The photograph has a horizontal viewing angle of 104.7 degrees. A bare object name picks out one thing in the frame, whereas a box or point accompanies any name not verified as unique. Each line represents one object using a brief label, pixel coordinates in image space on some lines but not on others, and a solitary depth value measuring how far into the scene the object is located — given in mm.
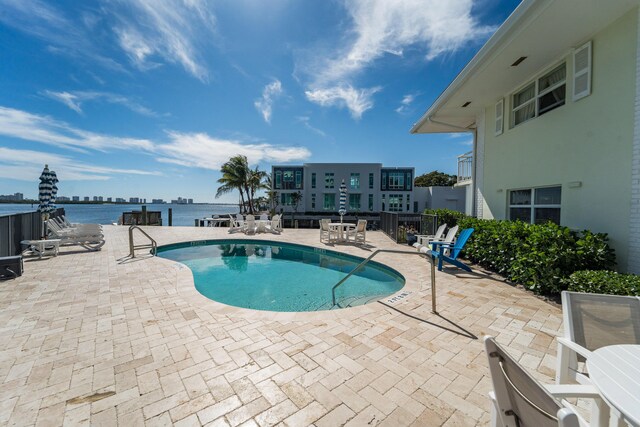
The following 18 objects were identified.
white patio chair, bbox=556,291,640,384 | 1920
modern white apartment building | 29281
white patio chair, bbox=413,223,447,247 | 7812
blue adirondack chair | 6164
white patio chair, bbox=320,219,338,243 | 10727
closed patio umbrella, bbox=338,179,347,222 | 13870
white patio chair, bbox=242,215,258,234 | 13750
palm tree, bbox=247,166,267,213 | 27875
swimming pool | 5461
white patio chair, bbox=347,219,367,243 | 10273
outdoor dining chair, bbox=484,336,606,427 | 888
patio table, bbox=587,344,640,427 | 1117
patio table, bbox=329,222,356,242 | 10562
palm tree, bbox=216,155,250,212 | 26391
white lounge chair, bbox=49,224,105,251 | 8398
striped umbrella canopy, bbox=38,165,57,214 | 9055
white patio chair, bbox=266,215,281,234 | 14266
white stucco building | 4031
